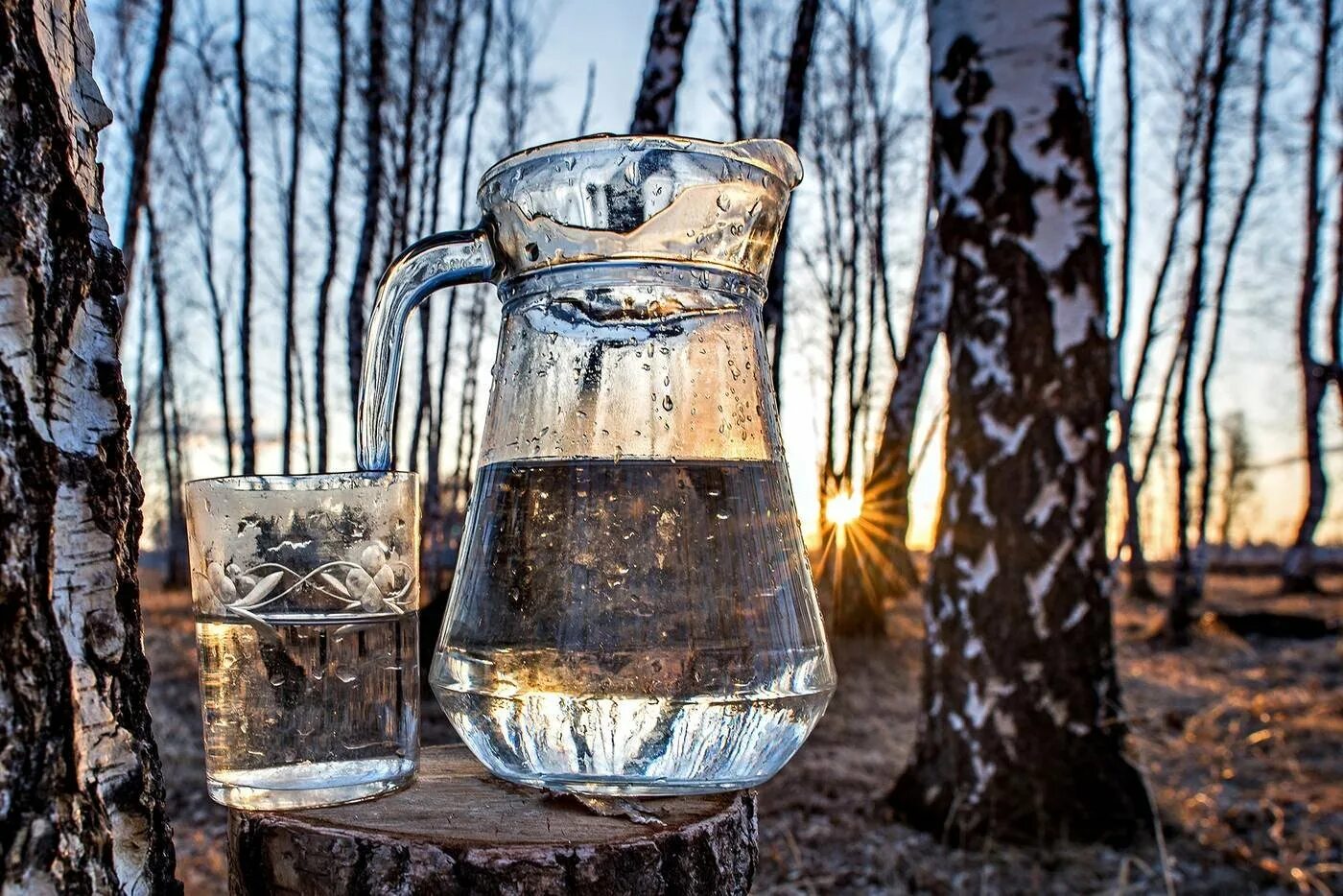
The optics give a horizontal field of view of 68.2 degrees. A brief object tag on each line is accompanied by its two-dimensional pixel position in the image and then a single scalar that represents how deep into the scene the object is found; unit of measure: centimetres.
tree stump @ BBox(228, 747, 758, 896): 77
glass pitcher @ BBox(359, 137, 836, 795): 85
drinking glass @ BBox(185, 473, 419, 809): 82
